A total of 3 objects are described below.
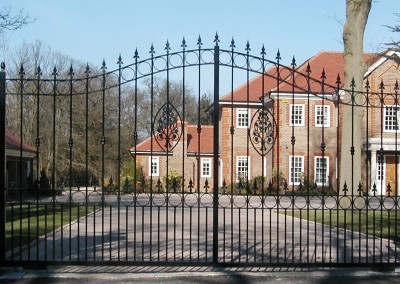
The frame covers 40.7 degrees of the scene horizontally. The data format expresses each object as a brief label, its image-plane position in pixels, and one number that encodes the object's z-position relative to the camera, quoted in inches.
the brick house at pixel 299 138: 1153.4
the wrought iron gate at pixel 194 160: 297.9
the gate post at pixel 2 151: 290.7
